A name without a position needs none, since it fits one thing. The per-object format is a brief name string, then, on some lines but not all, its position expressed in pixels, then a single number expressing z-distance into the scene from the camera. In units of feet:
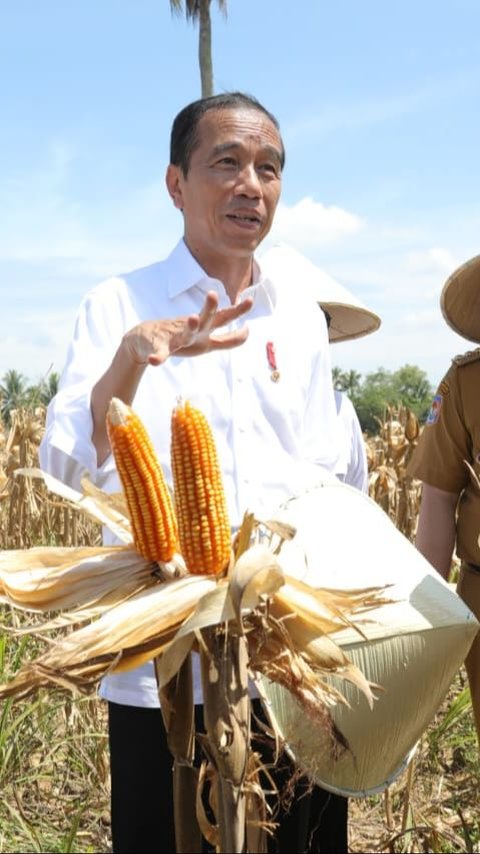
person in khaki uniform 7.49
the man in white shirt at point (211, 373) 5.88
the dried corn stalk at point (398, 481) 17.89
